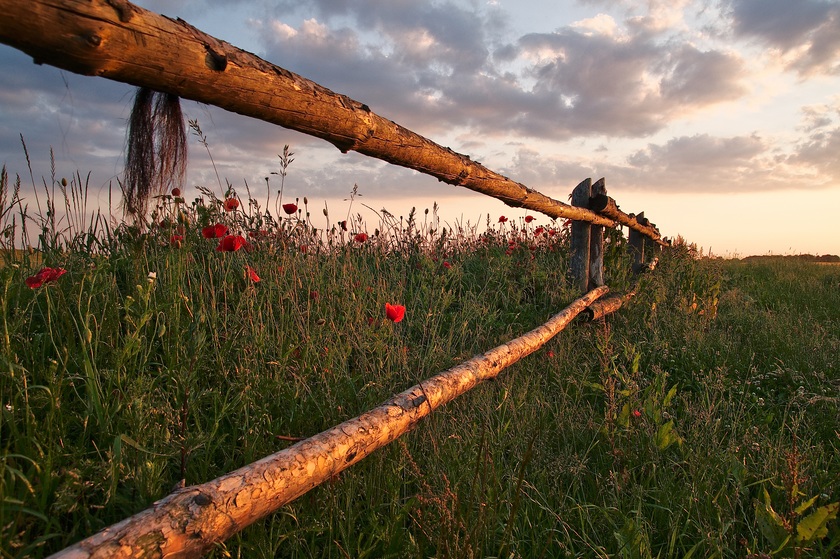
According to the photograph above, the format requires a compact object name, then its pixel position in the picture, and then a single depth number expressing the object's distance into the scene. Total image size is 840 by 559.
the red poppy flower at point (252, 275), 3.09
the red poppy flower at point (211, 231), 3.09
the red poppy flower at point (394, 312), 2.89
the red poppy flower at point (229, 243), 2.94
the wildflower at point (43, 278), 2.21
